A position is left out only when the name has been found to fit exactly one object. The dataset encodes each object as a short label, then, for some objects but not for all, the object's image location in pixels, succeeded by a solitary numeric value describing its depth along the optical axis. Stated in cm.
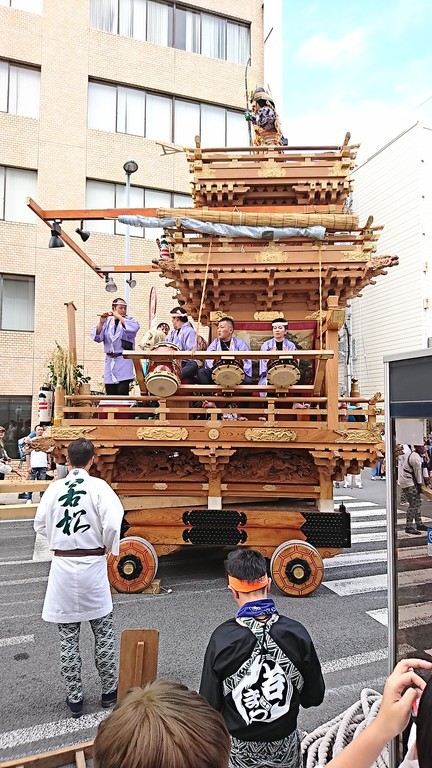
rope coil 290
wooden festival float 574
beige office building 1664
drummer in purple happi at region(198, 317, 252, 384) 654
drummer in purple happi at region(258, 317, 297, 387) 653
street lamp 1228
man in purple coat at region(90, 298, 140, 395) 741
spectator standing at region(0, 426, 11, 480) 1217
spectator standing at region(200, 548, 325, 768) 199
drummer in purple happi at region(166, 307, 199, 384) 771
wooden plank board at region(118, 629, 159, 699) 230
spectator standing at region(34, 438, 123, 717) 341
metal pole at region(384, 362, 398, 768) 263
